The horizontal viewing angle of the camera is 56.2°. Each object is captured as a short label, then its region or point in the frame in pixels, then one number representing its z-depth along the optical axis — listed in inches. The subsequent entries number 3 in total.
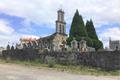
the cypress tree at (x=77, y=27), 764.6
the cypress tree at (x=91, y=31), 828.5
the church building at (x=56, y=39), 659.0
